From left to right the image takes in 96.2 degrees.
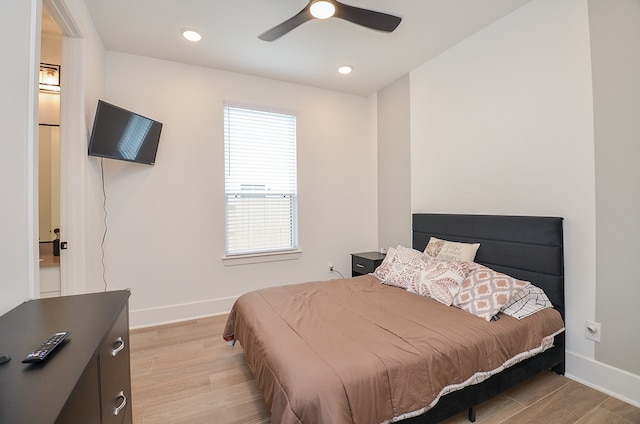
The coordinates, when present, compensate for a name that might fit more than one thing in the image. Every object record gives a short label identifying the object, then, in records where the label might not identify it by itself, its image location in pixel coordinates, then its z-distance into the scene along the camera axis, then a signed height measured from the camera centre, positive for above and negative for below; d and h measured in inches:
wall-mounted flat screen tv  93.8 +28.3
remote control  32.4 -16.1
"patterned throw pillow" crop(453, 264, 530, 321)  76.4 -22.7
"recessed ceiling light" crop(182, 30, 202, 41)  102.2 +64.5
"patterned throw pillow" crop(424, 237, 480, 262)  100.0 -14.3
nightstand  138.7 -25.2
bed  50.9 -28.6
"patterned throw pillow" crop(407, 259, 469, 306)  86.4 -21.8
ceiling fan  72.7 +52.1
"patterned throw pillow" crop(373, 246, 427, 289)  100.6 -20.8
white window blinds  135.4 +15.7
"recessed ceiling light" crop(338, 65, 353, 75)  129.6 +65.4
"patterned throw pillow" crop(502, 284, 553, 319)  77.6 -26.2
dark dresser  26.6 -17.0
